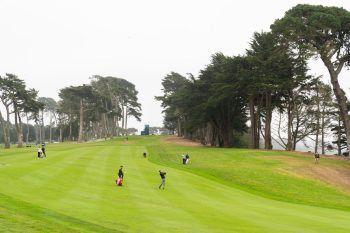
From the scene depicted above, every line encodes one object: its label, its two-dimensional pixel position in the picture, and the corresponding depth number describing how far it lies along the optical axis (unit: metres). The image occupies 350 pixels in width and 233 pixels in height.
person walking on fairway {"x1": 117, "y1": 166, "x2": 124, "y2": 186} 33.25
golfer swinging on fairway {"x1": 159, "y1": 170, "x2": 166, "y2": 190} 33.56
